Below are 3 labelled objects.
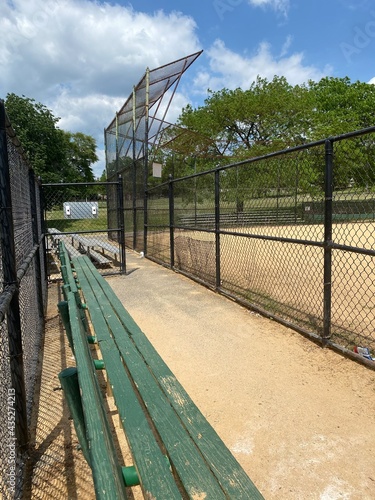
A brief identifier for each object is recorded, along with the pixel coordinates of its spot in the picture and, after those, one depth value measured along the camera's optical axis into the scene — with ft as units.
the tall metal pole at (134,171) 39.88
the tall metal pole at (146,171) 35.01
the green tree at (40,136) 72.75
